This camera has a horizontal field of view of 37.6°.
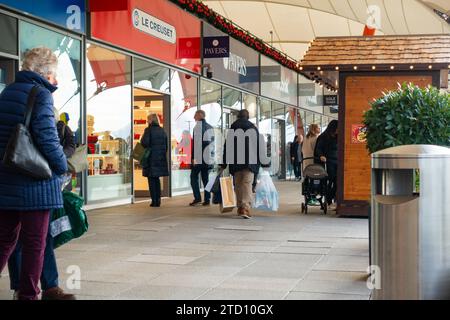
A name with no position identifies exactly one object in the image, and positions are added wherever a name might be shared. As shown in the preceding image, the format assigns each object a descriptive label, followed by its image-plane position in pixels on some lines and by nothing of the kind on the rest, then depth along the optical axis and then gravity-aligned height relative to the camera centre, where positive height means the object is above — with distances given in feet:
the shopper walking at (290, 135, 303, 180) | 73.15 -0.19
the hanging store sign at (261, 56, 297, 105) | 74.20 +8.26
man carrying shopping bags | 33.91 -0.55
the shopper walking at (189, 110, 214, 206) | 41.68 -0.14
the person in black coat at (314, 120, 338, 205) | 38.86 +0.01
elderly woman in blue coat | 14.10 -0.79
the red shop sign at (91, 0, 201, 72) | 40.22 +8.26
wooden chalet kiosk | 34.81 +3.97
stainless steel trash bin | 13.76 -1.73
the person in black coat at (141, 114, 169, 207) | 41.22 +0.01
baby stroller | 37.55 -1.89
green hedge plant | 21.26 +1.01
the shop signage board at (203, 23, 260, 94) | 57.47 +8.32
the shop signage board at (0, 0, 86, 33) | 32.30 +7.39
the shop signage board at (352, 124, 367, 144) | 35.83 +0.87
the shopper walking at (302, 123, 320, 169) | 41.60 +0.36
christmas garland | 53.01 +11.53
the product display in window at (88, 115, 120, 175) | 40.24 -0.03
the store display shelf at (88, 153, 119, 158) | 40.22 -0.22
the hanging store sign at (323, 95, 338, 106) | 97.37 +7.43
